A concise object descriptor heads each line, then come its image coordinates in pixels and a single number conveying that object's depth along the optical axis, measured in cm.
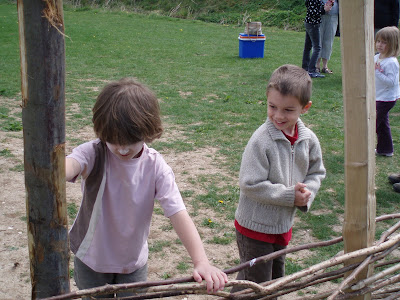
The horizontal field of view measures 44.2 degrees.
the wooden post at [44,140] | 133
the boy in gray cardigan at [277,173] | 223
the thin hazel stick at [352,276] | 177
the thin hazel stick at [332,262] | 172
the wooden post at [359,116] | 164
